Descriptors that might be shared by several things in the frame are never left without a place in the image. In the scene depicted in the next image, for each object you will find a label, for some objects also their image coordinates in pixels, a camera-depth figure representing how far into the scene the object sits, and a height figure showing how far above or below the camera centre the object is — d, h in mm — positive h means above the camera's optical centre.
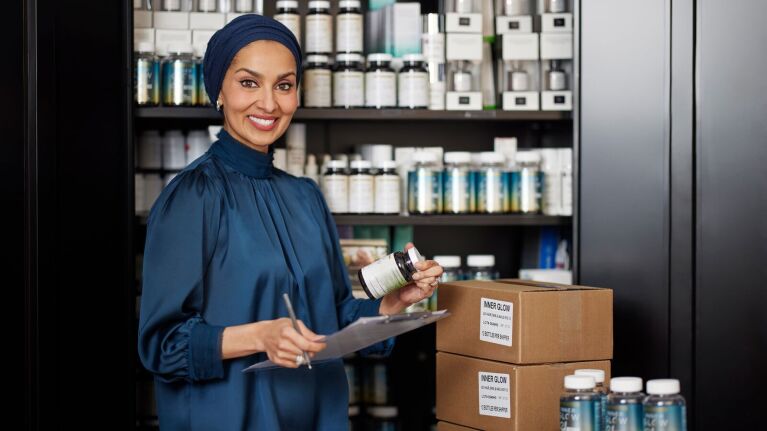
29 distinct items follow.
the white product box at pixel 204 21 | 3162 +594
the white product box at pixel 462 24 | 3244 +600
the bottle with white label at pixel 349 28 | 3203 +578
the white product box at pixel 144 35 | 3121 +540
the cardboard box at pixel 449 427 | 2224 -549
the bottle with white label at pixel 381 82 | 3199 +394
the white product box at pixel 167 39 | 3125 +528
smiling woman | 1972 -163
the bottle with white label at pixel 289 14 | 3148 +616
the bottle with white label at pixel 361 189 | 3209 +30
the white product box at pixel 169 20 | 3148 +594
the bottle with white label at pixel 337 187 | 3207 +37
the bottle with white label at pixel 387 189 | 3205 +30
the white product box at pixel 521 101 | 3248 +336
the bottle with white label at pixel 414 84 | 3205 +389
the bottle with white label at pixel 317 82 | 3186 +392
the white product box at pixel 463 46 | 3240 +522
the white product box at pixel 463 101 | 3244 +335
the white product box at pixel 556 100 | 3234 +337
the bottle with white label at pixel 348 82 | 3197 +394
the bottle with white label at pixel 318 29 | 3182 +574
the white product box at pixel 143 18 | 3145 +600
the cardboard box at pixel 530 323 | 2094 -286
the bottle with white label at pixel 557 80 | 3242 +406
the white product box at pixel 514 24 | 3264 +604
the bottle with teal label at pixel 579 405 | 1757 -389
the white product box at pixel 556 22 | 3230 +604
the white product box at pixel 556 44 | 3230 +528
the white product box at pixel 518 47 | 3250 +522
